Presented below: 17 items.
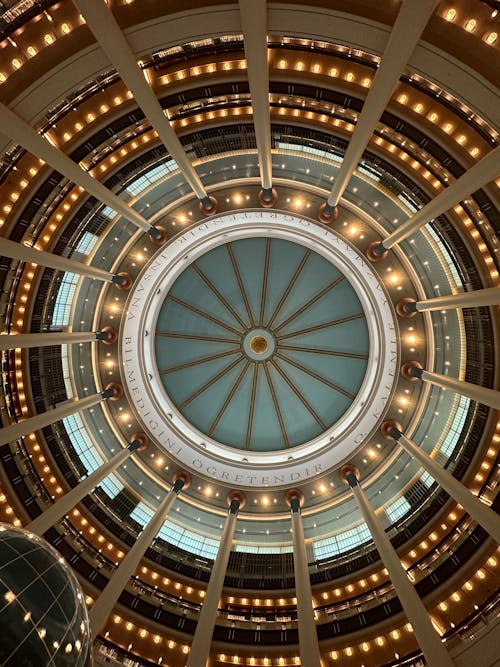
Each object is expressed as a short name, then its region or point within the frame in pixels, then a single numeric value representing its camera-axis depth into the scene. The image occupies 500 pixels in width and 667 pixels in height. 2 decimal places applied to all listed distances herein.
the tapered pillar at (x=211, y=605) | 14.24
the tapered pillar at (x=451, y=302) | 13.79
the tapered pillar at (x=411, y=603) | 12.40
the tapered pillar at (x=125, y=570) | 15.47
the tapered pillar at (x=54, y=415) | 15.87
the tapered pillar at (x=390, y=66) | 9.73
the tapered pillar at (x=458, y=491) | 14.13
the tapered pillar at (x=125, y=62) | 10.47
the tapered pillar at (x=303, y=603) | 13.60
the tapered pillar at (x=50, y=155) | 11.66
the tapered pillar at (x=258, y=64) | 9.98
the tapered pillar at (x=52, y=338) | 15.13
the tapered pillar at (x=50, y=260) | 13.90
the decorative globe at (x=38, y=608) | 5.45
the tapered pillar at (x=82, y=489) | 16.59
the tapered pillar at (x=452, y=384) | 14.77
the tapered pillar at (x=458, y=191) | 11.57
